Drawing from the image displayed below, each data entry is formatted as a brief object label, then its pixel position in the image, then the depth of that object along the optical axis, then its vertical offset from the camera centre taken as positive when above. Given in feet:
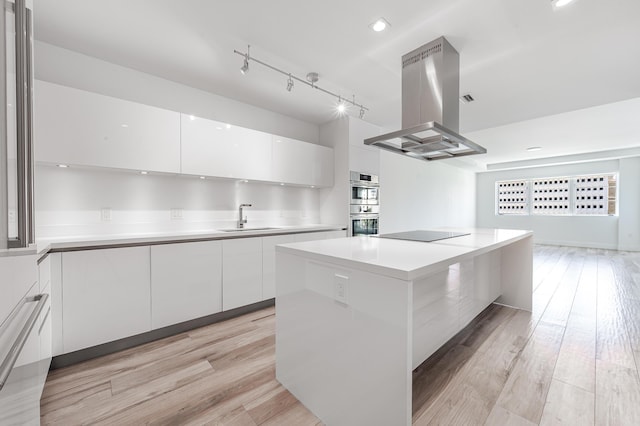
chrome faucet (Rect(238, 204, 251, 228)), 10.39 -0.34
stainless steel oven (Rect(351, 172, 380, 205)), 12.44 +1.08
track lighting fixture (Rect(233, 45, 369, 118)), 7.37 +4.43
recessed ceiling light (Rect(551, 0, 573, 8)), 5.38 +4.36
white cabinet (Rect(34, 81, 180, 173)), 6.25 +2.09
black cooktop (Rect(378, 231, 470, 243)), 6.52 -0.69
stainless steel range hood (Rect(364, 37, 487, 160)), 6.86 +3.14
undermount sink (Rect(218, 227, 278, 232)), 9.84 -0.78
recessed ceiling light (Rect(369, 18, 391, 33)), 6.10 +4.43
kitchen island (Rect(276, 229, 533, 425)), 3.46 -1.80
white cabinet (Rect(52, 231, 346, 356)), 5.90 -2.09
